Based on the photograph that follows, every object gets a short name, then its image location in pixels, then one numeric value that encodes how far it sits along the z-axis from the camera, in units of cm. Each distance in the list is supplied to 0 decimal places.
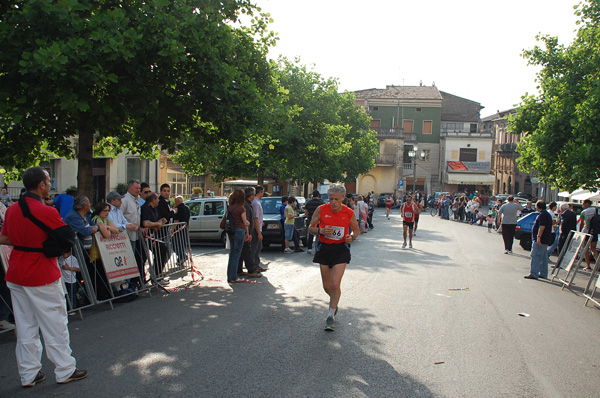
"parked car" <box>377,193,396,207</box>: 6369
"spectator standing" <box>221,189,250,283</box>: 1093
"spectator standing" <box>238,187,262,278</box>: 1154
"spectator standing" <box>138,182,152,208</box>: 1122
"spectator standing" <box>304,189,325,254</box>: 1622
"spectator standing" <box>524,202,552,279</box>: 1279
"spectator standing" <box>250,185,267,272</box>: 1195
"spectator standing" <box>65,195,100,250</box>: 785
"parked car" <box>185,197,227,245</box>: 1847
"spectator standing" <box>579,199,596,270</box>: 1588
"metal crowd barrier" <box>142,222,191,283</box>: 994
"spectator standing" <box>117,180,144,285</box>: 954
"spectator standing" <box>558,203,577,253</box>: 1471
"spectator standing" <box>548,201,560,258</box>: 1747
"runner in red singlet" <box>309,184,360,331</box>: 726
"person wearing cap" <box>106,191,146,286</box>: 929
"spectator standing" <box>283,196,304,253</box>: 1633
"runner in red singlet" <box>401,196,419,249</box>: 1883
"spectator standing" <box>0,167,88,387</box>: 491
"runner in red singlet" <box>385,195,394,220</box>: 4238
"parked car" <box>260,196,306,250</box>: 1706
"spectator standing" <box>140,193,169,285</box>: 1002
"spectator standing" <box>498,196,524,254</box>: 1886
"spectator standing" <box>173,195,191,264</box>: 1110
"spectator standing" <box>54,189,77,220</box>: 952
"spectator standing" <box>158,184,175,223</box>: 1088
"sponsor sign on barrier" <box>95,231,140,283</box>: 851
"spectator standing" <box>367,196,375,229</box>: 2996
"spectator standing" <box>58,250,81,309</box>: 768
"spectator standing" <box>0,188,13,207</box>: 2161
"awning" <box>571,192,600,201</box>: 2536
